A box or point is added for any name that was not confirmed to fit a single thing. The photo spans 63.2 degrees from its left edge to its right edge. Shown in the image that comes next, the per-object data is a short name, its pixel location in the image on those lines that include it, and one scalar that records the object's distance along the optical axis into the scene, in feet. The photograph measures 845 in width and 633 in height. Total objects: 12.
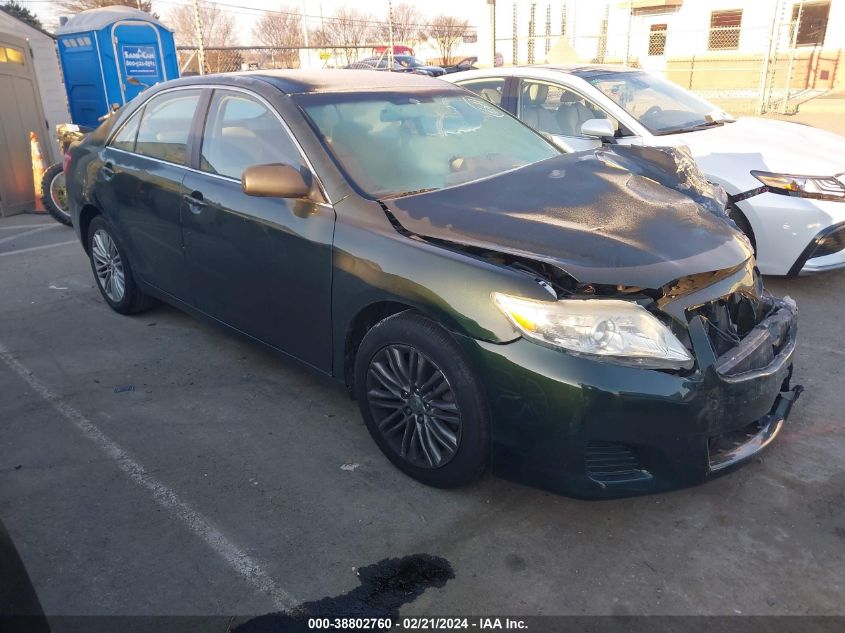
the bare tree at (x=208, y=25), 142.94
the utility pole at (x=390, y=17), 57.60
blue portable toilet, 34.53
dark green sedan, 8.09
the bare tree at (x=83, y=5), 116.88
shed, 29.12
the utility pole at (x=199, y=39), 37.68
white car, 15.98
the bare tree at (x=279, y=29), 146.82
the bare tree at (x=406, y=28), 150.30
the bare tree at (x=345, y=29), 147.28
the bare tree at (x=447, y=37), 129.76
